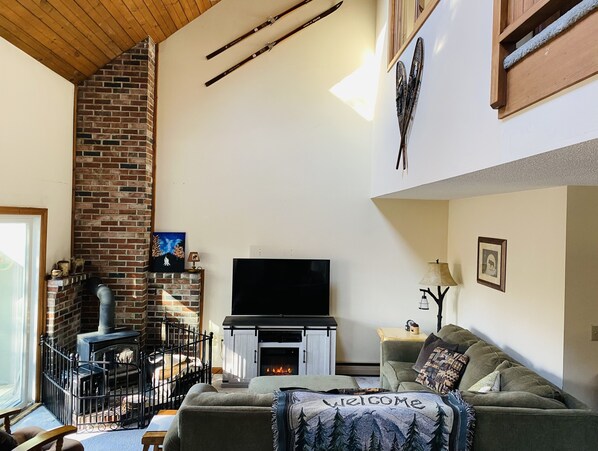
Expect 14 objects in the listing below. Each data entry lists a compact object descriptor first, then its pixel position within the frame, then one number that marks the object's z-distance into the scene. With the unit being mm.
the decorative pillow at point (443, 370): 3219
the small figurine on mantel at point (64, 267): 4137
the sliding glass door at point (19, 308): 3645
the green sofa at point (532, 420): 2057
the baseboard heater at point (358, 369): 4965
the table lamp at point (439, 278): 4375
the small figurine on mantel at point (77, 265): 4441
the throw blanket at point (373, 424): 2012
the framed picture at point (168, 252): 4863
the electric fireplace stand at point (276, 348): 4531
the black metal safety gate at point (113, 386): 3564
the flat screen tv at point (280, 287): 4816
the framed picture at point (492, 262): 3575
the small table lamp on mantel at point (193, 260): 4848
